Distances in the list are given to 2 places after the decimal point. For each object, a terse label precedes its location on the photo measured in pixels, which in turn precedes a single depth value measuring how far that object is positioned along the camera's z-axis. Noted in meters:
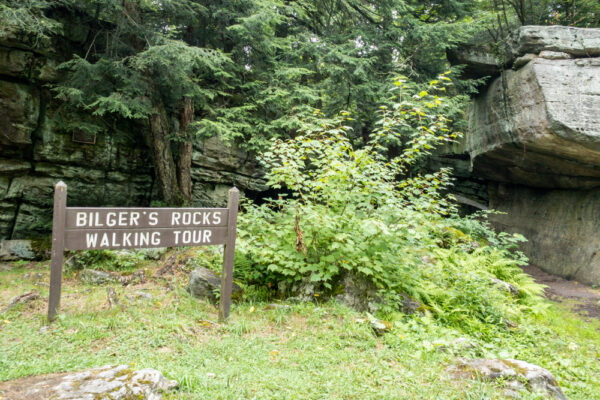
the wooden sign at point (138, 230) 3.73
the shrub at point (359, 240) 4.93
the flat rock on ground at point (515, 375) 3.21
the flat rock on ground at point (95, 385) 2.46
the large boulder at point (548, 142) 8.59
